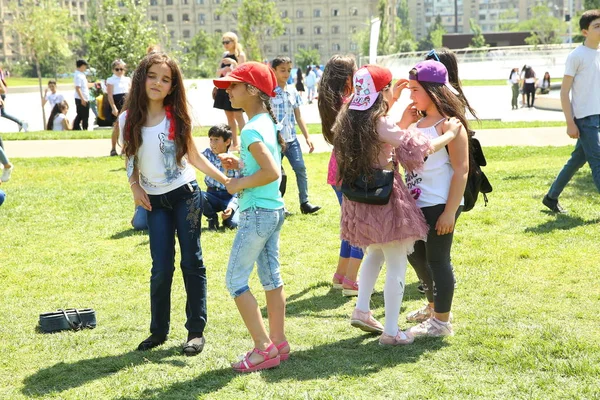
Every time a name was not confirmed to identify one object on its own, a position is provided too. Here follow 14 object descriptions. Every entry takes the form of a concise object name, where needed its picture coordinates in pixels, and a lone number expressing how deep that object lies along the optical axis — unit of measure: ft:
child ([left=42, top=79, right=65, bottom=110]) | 81.45
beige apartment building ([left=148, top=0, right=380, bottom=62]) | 483.51
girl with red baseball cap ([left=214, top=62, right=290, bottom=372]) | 14.33
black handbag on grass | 17.76
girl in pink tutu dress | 14.98
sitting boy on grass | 26.69
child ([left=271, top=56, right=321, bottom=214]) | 27.25
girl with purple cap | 15.60
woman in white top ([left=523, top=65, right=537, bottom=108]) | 99.25
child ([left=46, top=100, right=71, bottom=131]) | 70.79
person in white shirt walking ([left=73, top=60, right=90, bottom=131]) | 65.00
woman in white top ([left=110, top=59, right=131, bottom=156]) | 48.65
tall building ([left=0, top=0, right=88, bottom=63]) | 431.84
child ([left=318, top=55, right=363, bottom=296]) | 18.33
